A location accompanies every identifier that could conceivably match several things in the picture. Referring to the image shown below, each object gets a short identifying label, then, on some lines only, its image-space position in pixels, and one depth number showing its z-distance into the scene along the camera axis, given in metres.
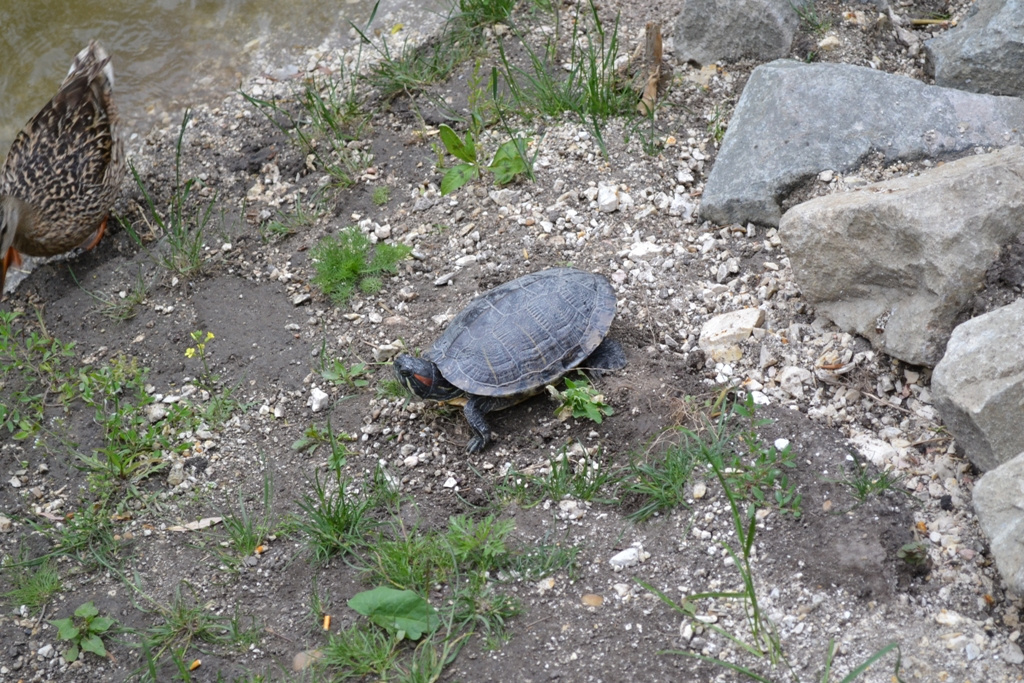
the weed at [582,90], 5.05
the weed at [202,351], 4.54
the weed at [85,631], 3.45
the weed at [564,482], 3.58
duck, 5.21
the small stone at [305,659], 3.21
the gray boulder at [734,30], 5.18
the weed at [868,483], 3.21
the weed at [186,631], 3.37
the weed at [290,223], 5.25
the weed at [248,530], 3.66
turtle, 3.89
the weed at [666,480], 3.43
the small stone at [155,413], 4.39
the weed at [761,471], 3.27
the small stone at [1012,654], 2.78
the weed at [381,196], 5.21
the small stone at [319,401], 4.30
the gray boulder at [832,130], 4.36
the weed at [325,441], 4.01
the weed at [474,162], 5.02
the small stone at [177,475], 4.05
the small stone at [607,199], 4.75
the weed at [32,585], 3.67
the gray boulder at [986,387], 3.02
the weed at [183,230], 5.06
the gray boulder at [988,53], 4.63
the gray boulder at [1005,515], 2.73
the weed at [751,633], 2.74
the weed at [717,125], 4.99
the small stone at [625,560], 3.31
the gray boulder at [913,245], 3.53
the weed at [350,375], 4.35
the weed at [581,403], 3.80
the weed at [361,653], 3.12
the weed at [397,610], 3.20
